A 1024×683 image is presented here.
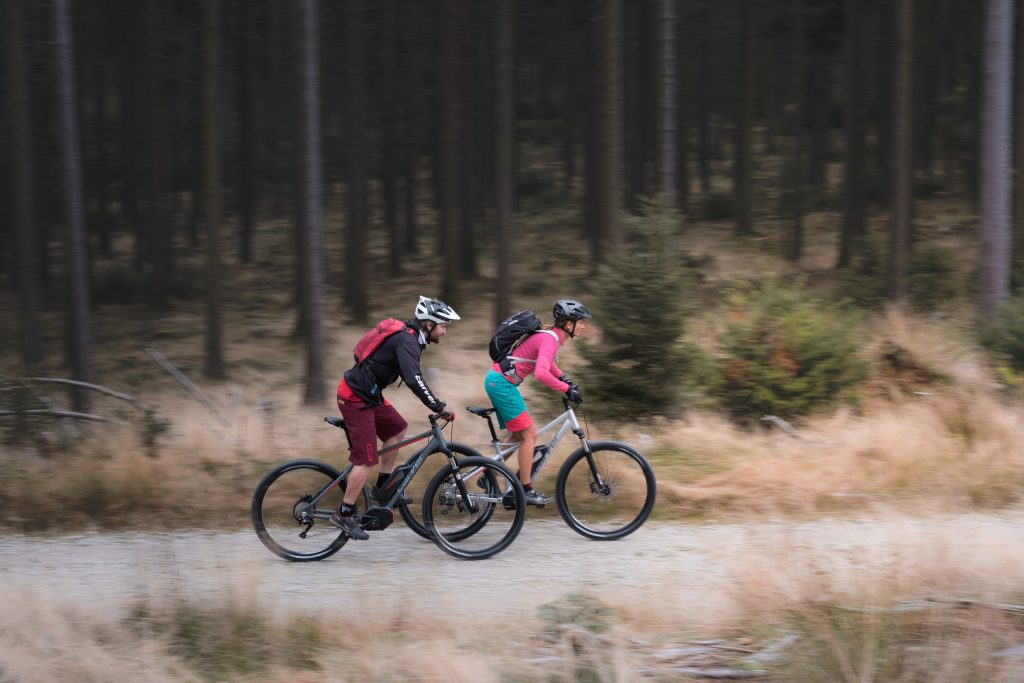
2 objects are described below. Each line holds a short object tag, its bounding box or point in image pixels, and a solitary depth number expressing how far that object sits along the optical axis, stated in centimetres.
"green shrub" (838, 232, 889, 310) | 2377
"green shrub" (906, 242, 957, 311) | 2455
